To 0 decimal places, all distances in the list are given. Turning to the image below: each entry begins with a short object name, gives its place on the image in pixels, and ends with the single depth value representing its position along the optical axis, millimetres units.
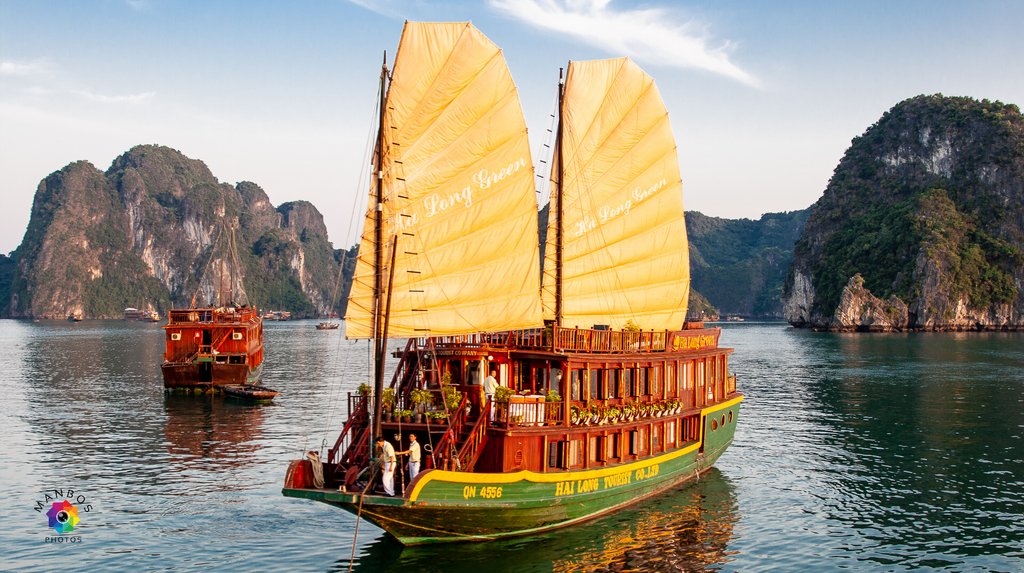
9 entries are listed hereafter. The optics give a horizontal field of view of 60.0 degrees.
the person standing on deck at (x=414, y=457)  19375
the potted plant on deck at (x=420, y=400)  20844
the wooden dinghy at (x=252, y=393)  49406
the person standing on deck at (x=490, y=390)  21219
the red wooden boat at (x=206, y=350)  53469
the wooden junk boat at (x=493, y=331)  20156
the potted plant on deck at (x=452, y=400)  20734
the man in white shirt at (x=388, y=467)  19094
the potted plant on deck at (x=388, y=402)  20812
